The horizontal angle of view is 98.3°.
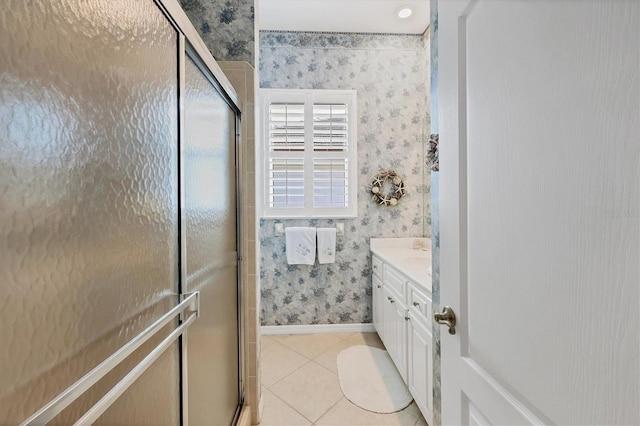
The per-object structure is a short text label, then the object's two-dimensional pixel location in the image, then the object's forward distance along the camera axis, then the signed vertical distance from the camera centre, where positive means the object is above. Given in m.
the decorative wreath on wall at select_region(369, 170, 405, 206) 2.73 +0.23
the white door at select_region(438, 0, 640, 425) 0.38 +0.00
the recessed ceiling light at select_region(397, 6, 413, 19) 2.38 +1.75
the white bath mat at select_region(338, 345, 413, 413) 1.73 -1.19
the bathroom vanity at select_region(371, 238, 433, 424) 1.49 -0.65
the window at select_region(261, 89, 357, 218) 2.73 +0.57
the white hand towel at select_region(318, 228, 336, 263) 2.66 -0.32
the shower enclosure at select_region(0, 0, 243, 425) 0.37 +0.00
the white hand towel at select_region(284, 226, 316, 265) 2.64 -0.32
